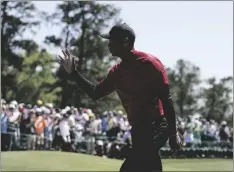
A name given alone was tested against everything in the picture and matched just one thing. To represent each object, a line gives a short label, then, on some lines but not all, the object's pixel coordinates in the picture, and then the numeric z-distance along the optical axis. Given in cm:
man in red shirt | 450
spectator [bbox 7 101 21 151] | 1842
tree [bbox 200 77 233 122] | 8350
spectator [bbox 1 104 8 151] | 1766
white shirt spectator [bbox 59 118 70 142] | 1958
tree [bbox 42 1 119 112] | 4803
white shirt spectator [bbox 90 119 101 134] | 2164
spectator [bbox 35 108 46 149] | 1922
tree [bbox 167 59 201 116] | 8381
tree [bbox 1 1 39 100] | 4384
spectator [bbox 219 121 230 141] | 2877
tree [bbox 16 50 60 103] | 5250
